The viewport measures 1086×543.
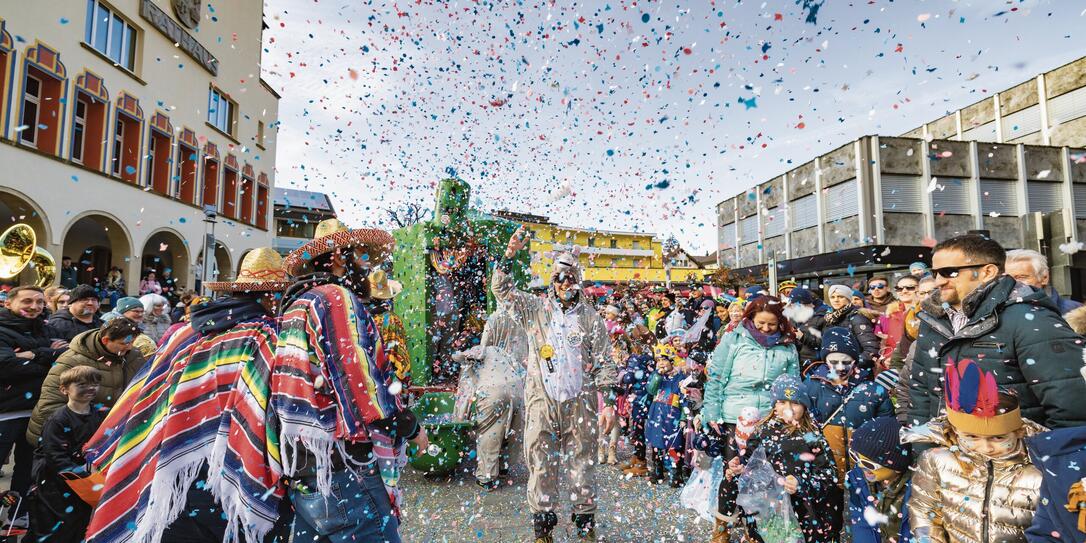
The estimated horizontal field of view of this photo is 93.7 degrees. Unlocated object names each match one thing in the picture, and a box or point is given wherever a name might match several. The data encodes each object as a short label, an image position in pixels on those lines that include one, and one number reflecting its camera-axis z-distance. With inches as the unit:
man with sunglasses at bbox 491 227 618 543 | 143.4
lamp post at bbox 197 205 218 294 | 513.7
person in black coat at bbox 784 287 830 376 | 193.0
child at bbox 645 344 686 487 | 214.1
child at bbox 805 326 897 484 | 134.7
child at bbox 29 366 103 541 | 125.7
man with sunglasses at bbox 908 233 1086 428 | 77.8
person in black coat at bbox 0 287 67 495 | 150.3
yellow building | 1176.6
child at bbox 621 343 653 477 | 237.6
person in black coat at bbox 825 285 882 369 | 180.4
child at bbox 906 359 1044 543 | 80.7
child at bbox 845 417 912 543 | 121.0
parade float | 264.1
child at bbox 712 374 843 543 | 127.5
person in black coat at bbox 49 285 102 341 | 177.0
